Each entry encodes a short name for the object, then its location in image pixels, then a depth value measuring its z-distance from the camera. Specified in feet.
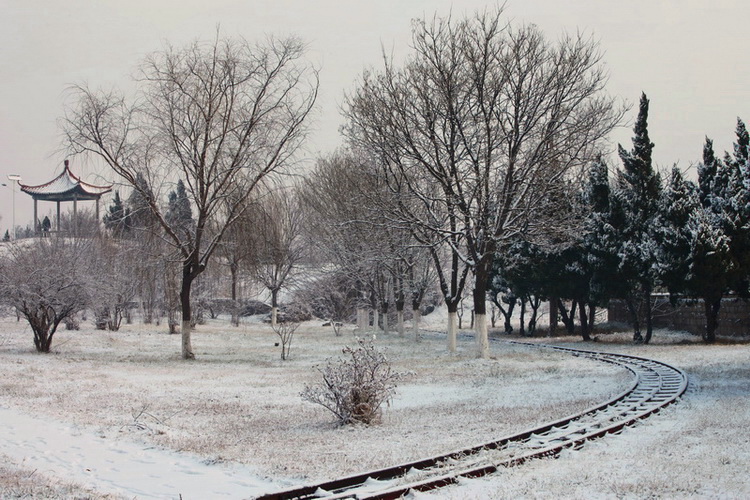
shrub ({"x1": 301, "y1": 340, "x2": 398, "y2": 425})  43.93
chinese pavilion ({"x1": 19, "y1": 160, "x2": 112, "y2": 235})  253.85
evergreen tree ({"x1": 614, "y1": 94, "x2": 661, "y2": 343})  111.24
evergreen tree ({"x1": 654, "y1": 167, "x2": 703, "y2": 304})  106.11
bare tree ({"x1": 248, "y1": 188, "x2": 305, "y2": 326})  197.06
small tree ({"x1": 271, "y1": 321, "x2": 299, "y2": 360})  96.44
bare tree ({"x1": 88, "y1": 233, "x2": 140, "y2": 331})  137.86
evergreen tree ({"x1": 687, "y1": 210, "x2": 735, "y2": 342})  103.35
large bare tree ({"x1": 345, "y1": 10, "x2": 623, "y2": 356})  88.74
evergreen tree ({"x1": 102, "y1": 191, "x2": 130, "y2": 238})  101.35
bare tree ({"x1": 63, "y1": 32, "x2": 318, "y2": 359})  90.53
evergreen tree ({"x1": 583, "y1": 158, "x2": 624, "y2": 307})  114.62
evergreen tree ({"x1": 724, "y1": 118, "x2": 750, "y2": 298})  105.70
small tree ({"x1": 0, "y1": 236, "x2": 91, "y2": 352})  91.15
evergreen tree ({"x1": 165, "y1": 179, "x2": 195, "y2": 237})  102.27
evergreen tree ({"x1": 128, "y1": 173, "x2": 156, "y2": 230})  92.17
